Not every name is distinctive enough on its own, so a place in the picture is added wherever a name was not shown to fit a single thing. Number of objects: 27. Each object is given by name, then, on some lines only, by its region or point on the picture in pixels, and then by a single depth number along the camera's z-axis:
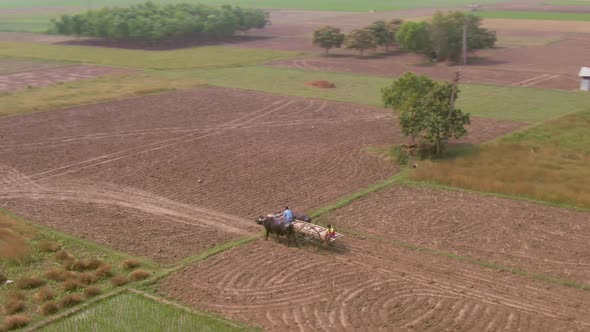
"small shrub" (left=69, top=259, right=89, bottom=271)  26.72
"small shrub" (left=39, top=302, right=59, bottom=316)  23.17
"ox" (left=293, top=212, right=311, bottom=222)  29.96
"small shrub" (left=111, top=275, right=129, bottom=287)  25.25
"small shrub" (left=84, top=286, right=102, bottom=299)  24.53
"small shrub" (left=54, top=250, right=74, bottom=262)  27.66
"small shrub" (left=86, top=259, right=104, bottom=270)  26.83
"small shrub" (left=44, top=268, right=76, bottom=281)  25.80
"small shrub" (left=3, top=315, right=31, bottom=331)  22.07
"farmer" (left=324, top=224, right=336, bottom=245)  28.02
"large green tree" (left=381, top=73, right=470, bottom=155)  41.56
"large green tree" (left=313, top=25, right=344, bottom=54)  95.06
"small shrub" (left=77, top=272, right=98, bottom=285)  25.55
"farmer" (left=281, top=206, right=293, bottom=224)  29.19
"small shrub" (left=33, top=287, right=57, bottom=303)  24.06
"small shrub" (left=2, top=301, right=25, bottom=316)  23.11
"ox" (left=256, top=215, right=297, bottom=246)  28.73
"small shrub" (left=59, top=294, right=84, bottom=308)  23.83
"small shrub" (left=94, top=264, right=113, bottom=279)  26.04
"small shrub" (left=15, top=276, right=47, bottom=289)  25.20
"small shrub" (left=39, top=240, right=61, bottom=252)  28.52
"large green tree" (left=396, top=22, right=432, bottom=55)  86.75
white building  65.25
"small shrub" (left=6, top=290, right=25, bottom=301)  23.98
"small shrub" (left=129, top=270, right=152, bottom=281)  25.66
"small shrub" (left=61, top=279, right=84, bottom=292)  25.05
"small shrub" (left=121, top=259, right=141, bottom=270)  26.72
